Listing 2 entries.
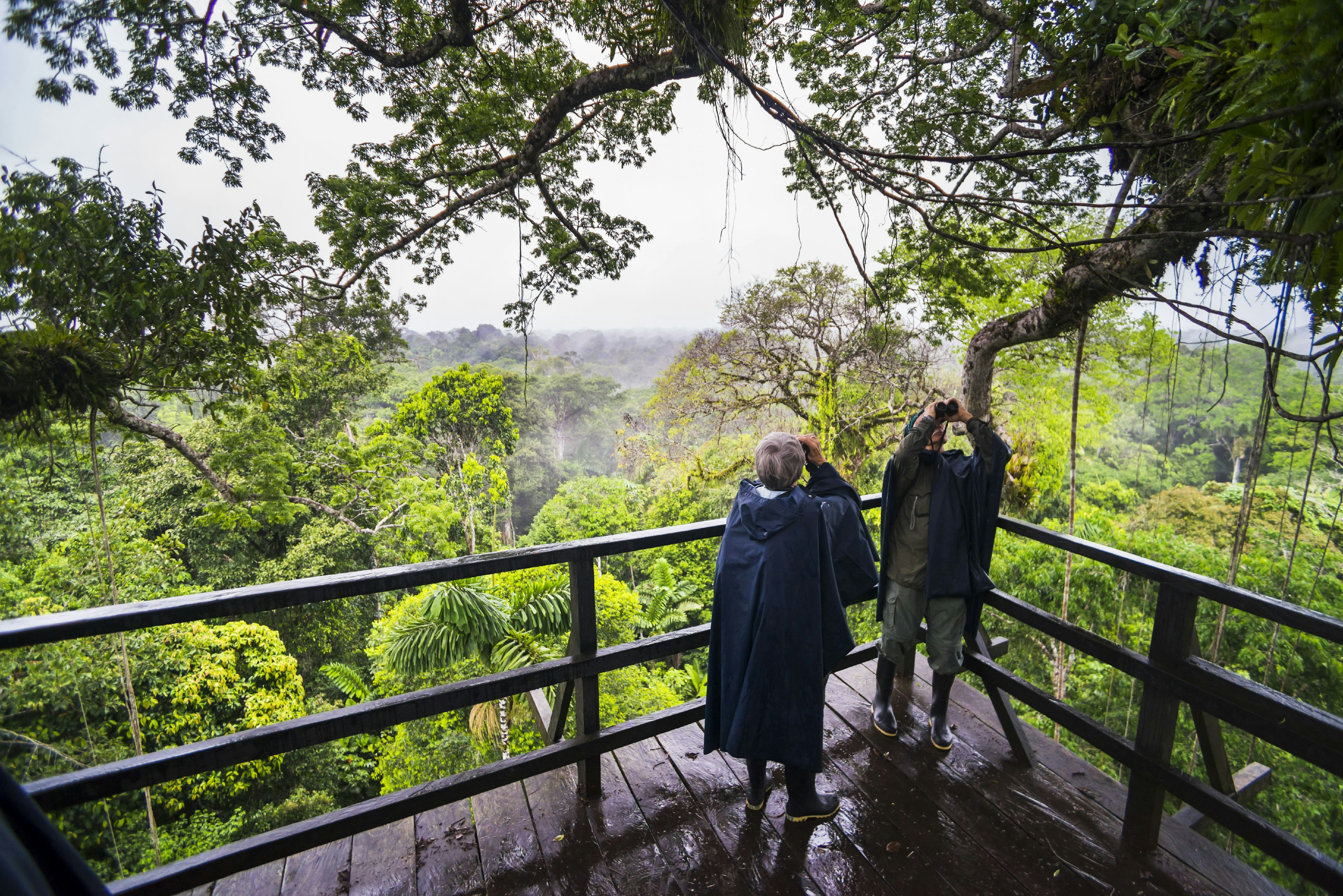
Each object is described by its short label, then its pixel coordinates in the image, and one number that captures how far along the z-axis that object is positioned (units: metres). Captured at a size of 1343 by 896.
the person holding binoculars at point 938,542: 2.00
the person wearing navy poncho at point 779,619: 1.63
